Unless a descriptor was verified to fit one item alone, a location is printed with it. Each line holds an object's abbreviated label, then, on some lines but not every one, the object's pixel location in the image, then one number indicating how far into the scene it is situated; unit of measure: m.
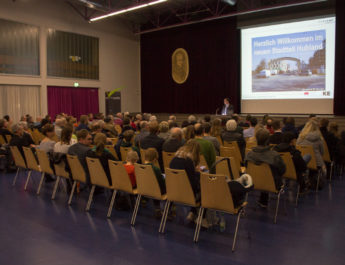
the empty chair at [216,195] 3.55
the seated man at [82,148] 5.14
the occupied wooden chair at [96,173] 4.67
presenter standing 13.80
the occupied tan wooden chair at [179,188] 3.83
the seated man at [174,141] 5.43
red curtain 14.55
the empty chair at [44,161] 5.57
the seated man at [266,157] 4.32
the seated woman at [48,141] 6.00
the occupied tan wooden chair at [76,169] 5.00
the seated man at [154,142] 5.71
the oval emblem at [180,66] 16.66
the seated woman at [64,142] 5.50
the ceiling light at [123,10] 11.14
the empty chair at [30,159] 5.95
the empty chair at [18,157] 6.39
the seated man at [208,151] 4.89
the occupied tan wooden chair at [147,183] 4.14
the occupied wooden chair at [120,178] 4.41
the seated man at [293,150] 4.95
